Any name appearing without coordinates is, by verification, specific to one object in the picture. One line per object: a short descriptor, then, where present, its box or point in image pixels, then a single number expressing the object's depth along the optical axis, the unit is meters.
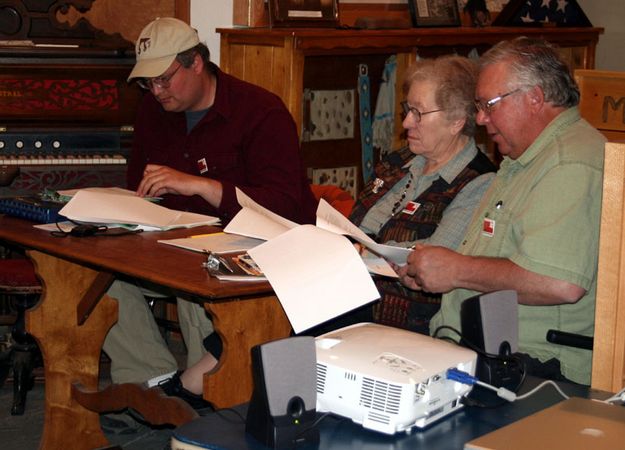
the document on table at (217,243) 2.52
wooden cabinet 4.23
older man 2.16
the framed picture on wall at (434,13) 4.94
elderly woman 2.77
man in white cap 3.19
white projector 1.45
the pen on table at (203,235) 2.70
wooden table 2.29
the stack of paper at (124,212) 2.75
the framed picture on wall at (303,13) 4.30
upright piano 4.04
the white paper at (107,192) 3.00
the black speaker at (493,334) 1.63
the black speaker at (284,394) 1.39
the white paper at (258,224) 2.45
